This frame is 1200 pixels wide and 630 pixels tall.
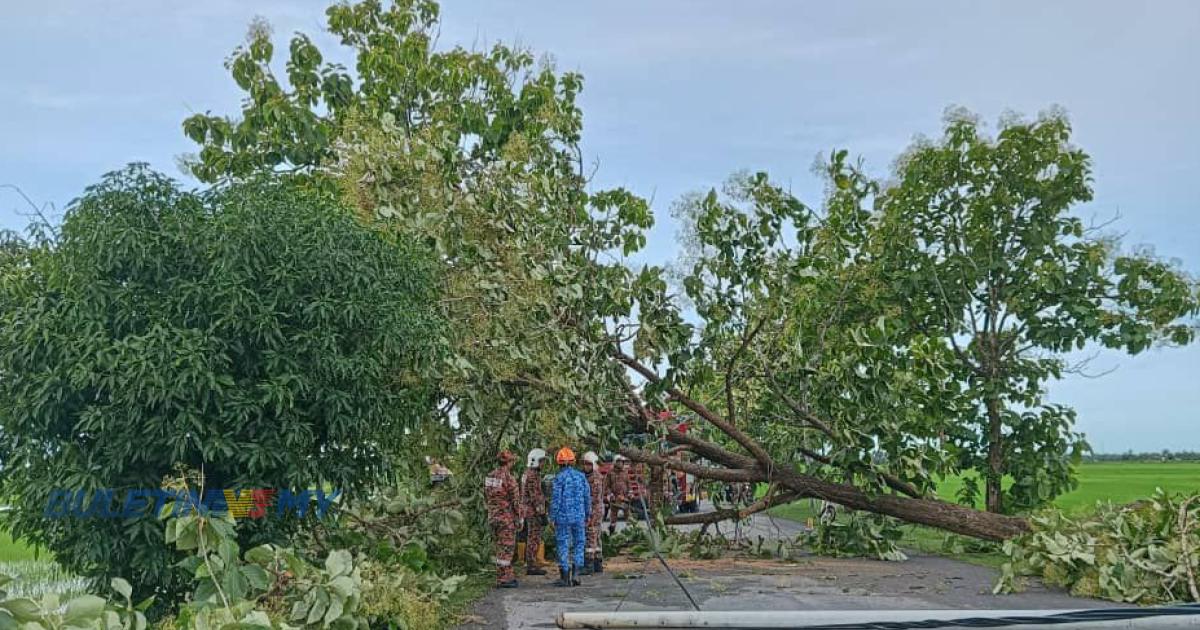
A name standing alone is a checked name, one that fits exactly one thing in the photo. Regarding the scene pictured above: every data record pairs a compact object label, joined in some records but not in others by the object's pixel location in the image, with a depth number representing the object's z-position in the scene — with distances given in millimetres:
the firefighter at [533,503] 12578
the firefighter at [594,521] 13117
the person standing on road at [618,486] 15445
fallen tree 11125
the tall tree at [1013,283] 15844
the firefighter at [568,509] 11758
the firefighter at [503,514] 11734
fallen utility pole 7477
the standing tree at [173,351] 7723
